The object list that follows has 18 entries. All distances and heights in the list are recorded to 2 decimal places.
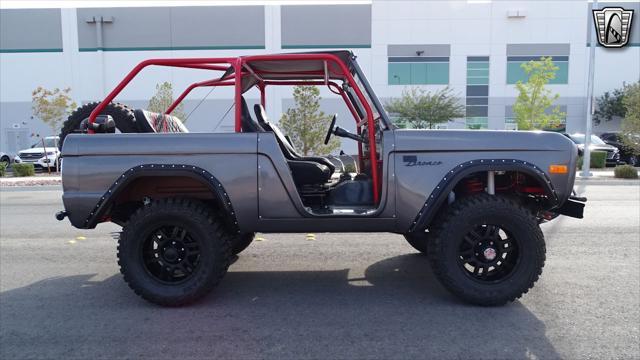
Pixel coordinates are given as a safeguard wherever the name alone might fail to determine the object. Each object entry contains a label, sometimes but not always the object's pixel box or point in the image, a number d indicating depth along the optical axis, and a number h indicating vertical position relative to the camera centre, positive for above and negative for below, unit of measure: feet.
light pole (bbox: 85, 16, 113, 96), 110.22 +20.82
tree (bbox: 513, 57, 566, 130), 78.54 +3.86
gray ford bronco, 12.98 -2.05
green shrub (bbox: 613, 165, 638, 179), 53.88 -5.24
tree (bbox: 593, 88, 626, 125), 109.29 +4.45
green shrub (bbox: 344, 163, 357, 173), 18.22 -1.64
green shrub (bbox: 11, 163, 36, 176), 64.95 -6.00
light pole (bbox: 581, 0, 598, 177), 55.72 +2.59
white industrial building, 107.65 +19.40
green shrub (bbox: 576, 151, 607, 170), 66.85 -4.66
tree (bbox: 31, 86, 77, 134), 84.64 +3.16
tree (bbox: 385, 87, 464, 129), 93.45 +3.22
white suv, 77.26 -5.20
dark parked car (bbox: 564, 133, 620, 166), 73.88 -3.60
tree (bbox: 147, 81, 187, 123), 69.15 +3.70
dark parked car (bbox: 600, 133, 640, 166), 71.82 -3.46
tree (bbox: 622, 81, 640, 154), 65.57 +0.51
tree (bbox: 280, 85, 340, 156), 58.70 -0.09
